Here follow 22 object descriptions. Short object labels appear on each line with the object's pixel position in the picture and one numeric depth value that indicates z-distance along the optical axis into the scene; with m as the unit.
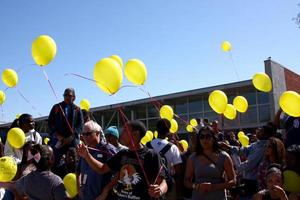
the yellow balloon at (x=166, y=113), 7.87
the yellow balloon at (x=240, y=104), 8.37
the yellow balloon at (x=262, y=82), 7.18
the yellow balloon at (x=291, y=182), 3.97
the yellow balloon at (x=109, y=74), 3.93
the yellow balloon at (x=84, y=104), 8.35
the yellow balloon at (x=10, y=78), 6.69
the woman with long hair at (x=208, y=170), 4.09
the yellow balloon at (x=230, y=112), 8.53
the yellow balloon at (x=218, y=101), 7.29
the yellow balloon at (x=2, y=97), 7.62
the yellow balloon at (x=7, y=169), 3.76
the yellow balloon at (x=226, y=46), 8.41
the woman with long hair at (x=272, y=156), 4.42
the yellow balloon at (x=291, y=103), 5.12
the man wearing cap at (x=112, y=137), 5.02
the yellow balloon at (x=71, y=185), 4.24
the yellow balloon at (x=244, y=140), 8.58
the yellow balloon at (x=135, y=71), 4.79
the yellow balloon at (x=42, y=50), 5.04
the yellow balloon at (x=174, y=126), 8.34
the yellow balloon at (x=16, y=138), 5.50
